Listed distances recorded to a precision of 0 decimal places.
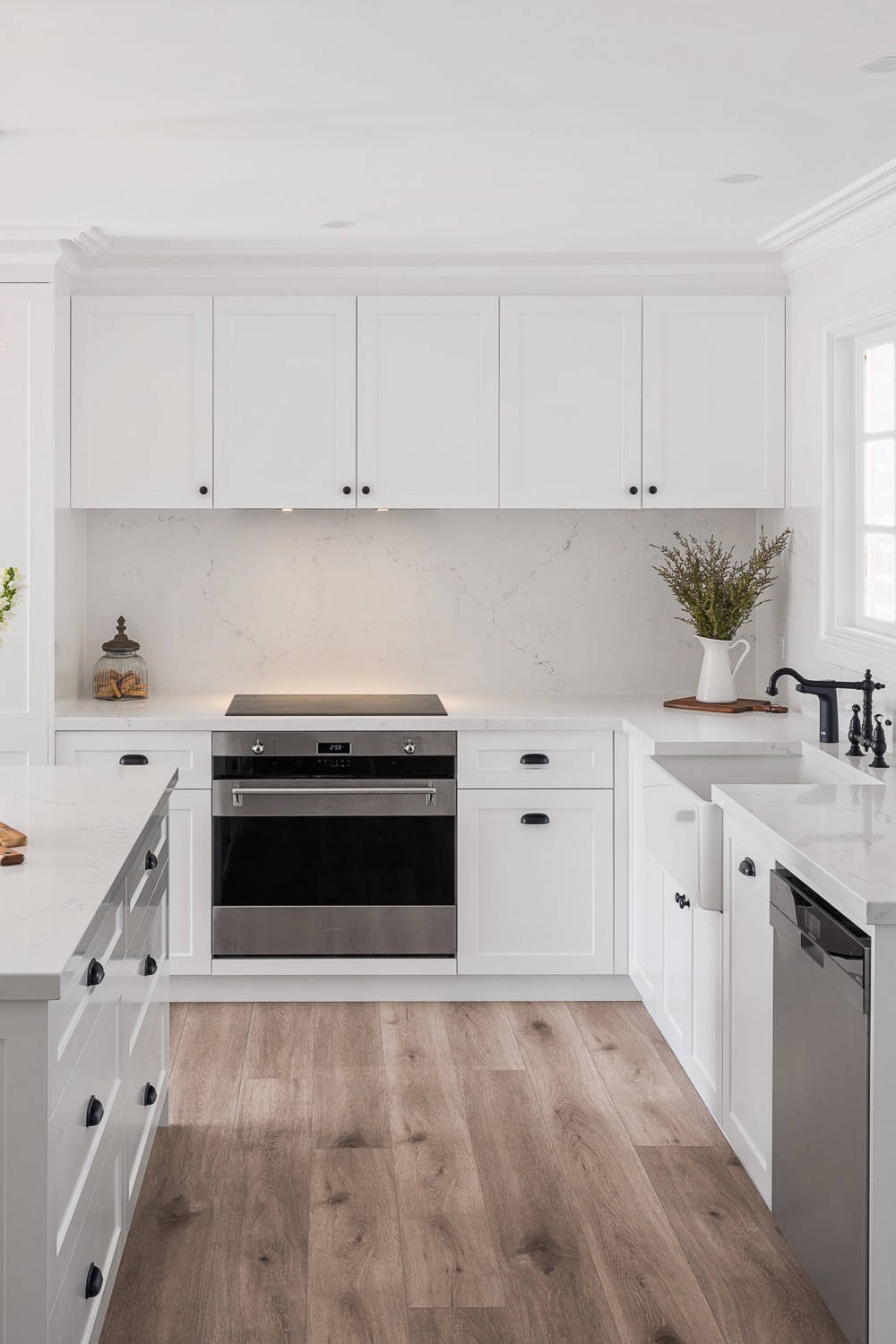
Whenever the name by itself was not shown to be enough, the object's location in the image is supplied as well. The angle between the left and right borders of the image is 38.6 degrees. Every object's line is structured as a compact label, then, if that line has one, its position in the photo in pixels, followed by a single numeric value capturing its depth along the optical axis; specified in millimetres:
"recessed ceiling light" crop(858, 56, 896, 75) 2566
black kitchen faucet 3613
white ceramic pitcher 4395
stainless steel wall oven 4145
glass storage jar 4480
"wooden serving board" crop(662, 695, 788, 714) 4340
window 3812
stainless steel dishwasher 2088
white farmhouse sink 3084
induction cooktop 4258
